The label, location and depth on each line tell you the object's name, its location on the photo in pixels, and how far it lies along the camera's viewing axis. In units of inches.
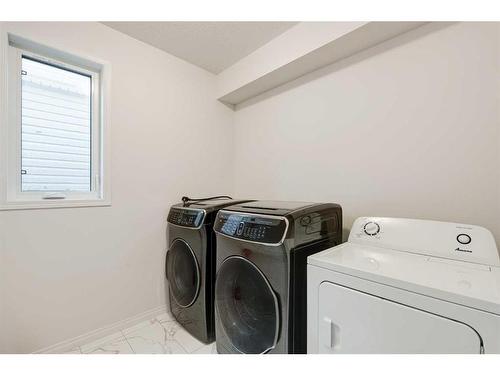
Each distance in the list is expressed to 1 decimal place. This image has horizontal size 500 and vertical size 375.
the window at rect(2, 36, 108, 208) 53.4
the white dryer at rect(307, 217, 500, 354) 26.3
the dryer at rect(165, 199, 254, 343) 58.4
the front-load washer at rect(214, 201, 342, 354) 40.4
